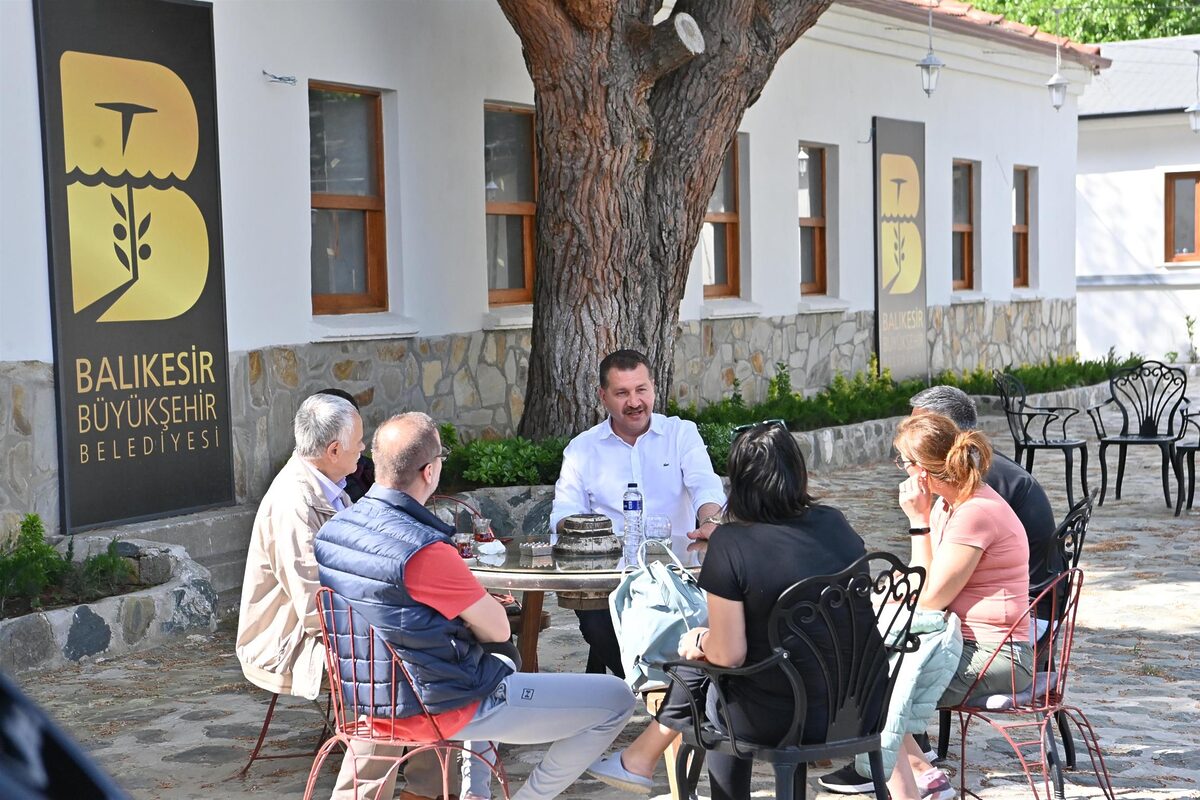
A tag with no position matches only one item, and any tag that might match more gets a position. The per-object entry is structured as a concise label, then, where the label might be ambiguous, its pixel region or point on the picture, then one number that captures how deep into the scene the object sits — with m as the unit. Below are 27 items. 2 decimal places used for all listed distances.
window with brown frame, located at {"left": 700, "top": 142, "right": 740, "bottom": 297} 13.48
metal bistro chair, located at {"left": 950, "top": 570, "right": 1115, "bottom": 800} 4.26
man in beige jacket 4.47
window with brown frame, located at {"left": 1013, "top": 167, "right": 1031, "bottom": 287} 18.89
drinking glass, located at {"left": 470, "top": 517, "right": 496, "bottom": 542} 5.26
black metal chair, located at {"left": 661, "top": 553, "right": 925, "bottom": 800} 3.56
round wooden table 4.59
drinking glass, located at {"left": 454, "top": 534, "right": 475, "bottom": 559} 5.03
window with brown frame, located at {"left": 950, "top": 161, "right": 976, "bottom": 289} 17.36
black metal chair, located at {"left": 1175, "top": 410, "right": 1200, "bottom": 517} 10.39
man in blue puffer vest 3.70
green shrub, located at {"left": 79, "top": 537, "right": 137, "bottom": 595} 6.96
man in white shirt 5.74
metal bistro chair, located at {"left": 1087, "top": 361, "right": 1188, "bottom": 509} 10.68
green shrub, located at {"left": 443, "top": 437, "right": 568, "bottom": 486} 9.12
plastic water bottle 4.94
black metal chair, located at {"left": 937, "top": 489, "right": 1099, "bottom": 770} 4.64
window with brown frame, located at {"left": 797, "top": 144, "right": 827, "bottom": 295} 14.73
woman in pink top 4.26
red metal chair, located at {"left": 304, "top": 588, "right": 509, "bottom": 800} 3.75
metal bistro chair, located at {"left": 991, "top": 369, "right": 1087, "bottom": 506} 10.48
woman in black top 3.61
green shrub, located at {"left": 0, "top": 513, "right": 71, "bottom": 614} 6.71
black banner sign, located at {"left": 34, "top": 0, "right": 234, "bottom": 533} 7.63
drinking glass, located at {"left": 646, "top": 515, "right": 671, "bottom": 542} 4.91
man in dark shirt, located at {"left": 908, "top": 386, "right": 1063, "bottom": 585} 4.73
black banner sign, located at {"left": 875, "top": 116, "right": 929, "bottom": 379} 15.45
